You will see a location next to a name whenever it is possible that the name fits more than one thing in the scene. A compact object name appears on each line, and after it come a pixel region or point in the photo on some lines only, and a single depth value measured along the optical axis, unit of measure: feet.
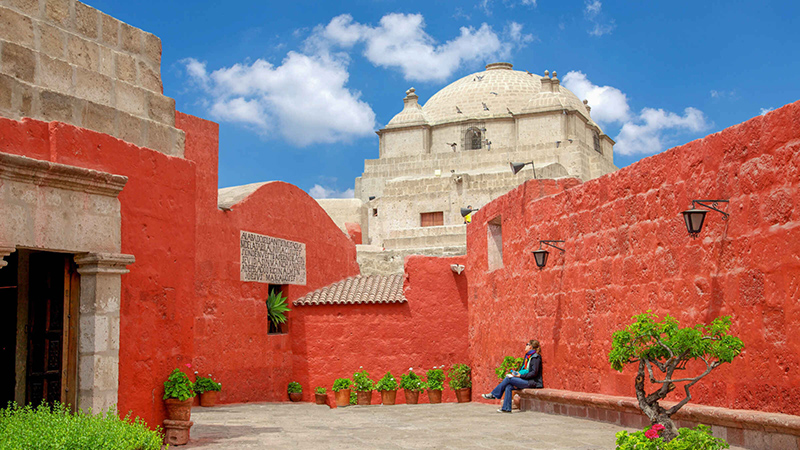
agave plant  46.14
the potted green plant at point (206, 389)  38.75
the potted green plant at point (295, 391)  46.55
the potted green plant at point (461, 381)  44.68
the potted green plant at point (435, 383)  44.96
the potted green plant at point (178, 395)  22.96
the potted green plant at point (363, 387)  43.65
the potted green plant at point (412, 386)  44.56
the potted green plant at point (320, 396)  45.93
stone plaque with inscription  43.88
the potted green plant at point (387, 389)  44.01
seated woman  32.96
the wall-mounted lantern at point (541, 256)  32.00
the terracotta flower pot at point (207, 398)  39.42
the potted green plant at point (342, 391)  43.52
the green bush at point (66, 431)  17.02
